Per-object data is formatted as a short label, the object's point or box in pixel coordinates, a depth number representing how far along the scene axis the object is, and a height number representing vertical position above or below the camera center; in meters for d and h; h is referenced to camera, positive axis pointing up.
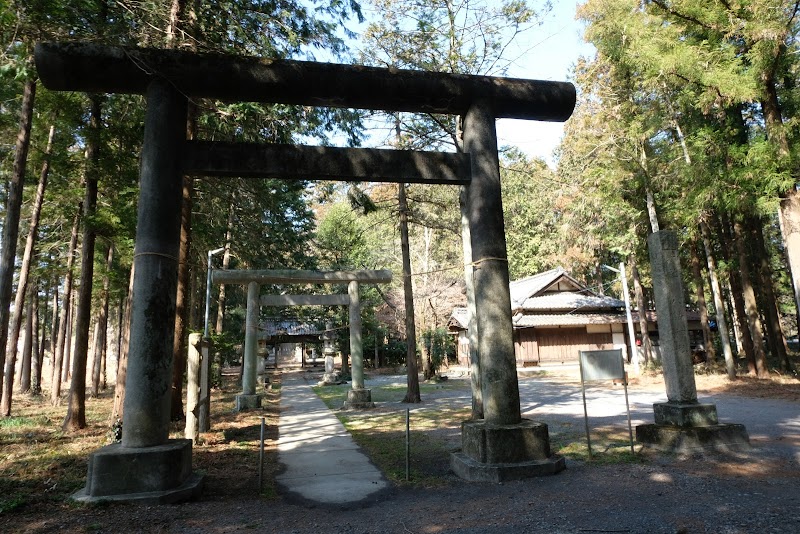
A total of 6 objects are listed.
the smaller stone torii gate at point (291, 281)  13.99 +1.45
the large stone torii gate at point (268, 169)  4.76 +2.13
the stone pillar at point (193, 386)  7.48 -0.51
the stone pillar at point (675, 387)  6.27 -0.81
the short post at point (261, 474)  5.28 -1.38
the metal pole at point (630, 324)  19.70 +0.33
